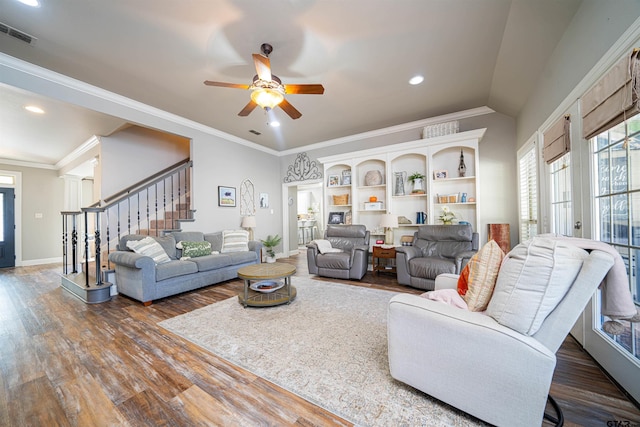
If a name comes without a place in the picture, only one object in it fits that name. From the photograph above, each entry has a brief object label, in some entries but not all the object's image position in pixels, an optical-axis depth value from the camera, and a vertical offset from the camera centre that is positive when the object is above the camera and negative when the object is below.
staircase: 3.14 -0.08
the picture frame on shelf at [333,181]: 5.45 +0.83
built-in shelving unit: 4.21 +0.67
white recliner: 1.03 -0.71
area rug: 1.31 -1.11
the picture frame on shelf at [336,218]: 5.36 -0.06
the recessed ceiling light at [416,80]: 3.07 +1.83
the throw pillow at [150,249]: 3.20 -0.42
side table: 4.11 -0.88
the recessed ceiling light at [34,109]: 3.43 +1.72
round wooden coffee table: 2.69 -0.94
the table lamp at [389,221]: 4.22 -0.12
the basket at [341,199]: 5.34 +0.38
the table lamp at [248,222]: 5.31 -0.11
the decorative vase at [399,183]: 4.68 +0.63
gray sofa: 2.92 -0.74
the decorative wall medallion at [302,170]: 5.93 +1.24
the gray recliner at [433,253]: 3.25 -0.63
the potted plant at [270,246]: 5.72 -0.73
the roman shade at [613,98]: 1.22 +0.69
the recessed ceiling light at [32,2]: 1.89 +1.82
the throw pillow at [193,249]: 3.74 -0.50
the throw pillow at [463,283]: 1.67 -0.53
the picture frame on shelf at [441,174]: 4.35 +0.75
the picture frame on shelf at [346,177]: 5.27 +0.88
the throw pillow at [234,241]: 4.36 -0.46
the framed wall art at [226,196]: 4.98 +0.48
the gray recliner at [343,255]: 3.91 -0.70
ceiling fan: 2.32 +1.35
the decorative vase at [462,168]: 4.19 +0.82
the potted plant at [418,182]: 4.52 +0.63
